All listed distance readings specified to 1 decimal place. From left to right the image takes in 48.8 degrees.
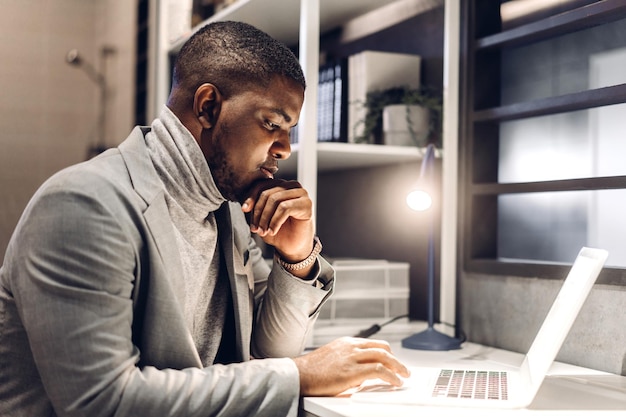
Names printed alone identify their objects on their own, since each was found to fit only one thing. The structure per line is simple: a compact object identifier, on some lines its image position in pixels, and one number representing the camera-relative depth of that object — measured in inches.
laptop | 42.8
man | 37.9
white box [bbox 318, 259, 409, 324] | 71.8
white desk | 41.1
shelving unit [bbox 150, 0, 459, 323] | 65.1
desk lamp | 60.9
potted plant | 71.7
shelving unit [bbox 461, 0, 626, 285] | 65.9
